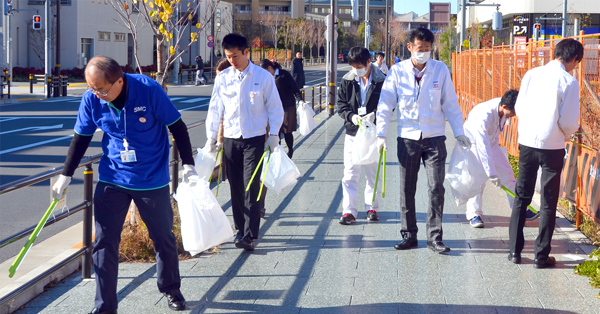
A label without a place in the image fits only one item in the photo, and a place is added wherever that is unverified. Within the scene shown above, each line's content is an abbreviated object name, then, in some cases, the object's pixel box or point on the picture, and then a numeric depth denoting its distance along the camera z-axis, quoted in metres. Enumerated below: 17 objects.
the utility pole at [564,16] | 36.57
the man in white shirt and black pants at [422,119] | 5.46
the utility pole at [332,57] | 20.47
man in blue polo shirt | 3.86
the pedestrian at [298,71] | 19.28
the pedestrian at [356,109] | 6.48
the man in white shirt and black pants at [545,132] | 4.84
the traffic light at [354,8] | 25.71
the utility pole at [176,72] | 41.41
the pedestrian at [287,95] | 8.70
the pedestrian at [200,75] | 38.94
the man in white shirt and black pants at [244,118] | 5.54
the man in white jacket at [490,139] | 5.86
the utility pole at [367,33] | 34.99
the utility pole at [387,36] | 54.07
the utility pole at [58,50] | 29.17
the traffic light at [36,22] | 31.09
